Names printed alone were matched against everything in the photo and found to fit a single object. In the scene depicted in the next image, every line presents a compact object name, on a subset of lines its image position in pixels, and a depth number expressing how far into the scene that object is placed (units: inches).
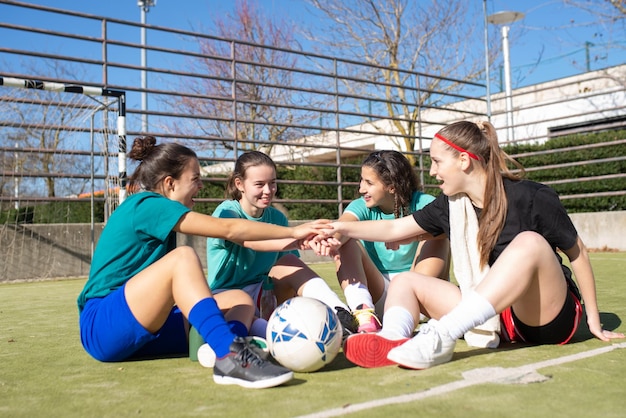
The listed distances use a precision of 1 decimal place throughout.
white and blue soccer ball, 101.1
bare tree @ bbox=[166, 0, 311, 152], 606.5
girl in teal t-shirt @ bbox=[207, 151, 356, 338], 133.8
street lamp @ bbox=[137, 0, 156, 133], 351.8
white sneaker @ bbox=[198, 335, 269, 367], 107.9
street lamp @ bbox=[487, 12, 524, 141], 749.3
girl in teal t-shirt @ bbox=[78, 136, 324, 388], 95.2
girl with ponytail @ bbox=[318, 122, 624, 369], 100.0
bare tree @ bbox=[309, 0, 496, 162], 694.5
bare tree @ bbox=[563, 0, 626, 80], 520.1
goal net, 313.1
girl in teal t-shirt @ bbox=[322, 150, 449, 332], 143.2
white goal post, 295.7
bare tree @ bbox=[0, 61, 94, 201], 315.6
